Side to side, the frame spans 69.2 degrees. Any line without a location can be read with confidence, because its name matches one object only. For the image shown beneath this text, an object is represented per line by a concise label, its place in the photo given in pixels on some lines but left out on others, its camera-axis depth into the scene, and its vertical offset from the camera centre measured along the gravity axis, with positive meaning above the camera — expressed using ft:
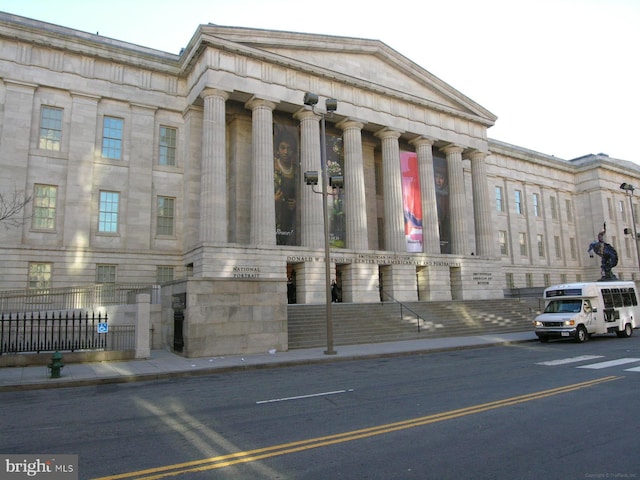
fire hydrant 41.04 -5.26
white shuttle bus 66.90 -3.17
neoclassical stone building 90.53 +30.26
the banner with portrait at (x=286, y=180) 100.68 +26.54
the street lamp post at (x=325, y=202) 57.11 +12.06
